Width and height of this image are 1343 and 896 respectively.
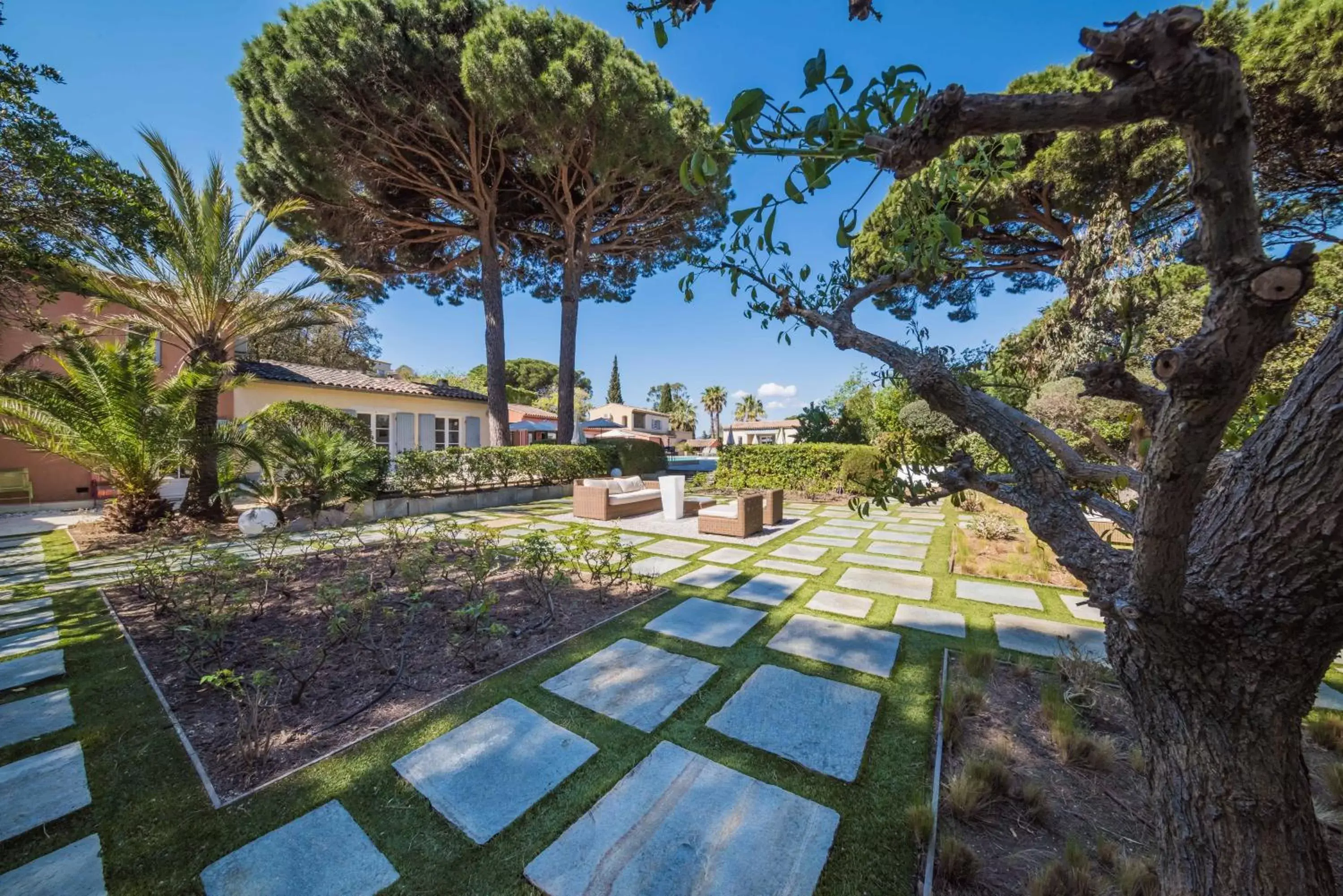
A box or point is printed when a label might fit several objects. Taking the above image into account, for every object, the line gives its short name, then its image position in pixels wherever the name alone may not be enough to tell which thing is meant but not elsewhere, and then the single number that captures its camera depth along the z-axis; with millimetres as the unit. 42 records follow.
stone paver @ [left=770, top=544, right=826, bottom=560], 6500
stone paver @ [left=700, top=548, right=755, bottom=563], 6336
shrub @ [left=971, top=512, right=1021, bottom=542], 7055
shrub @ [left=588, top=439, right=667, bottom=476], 16562
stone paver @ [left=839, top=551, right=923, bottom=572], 6039
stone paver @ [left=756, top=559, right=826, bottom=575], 5784
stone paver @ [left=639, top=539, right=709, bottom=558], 6720
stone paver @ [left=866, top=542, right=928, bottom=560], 6668
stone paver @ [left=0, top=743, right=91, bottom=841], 2027
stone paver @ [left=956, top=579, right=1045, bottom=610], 4703
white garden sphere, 7641
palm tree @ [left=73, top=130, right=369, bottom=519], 7488
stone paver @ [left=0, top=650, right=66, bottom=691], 3074
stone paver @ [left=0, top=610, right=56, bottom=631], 3955
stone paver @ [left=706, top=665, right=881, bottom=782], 2469
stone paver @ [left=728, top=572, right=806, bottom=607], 4738
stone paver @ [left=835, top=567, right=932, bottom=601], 4984
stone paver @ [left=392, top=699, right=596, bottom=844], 2092
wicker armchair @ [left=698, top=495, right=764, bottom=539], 7621
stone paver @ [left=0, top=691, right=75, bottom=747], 2566
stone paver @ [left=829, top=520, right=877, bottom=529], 8922
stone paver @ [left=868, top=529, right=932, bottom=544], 7668
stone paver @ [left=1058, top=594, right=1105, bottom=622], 4406
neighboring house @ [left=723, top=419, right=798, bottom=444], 46062
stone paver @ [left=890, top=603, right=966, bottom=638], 4039
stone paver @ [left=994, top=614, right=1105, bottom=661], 3631
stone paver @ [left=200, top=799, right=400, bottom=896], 1749
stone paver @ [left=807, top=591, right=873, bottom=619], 4418
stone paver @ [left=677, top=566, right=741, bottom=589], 5246
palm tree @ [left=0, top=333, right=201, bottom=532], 6773
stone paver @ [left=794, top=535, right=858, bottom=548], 7320
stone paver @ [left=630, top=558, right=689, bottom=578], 5738
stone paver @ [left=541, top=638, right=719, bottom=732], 2840
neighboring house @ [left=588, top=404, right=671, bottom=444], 45375
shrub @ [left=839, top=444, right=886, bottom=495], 12242
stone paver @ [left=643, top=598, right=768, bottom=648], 3828
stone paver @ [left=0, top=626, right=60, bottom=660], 3518
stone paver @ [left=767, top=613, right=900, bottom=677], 3438
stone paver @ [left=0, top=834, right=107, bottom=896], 1716
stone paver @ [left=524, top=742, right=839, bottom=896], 1776
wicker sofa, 9398
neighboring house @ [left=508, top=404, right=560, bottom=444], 25578
